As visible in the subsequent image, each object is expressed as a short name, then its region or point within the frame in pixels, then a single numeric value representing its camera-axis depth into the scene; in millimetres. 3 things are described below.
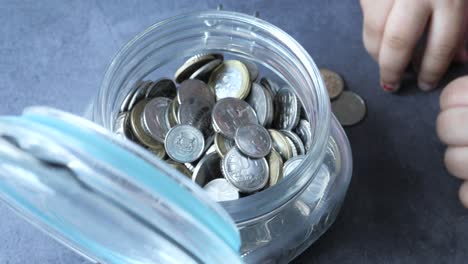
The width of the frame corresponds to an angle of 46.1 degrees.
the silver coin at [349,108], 719
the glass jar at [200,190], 377
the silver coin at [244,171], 584
